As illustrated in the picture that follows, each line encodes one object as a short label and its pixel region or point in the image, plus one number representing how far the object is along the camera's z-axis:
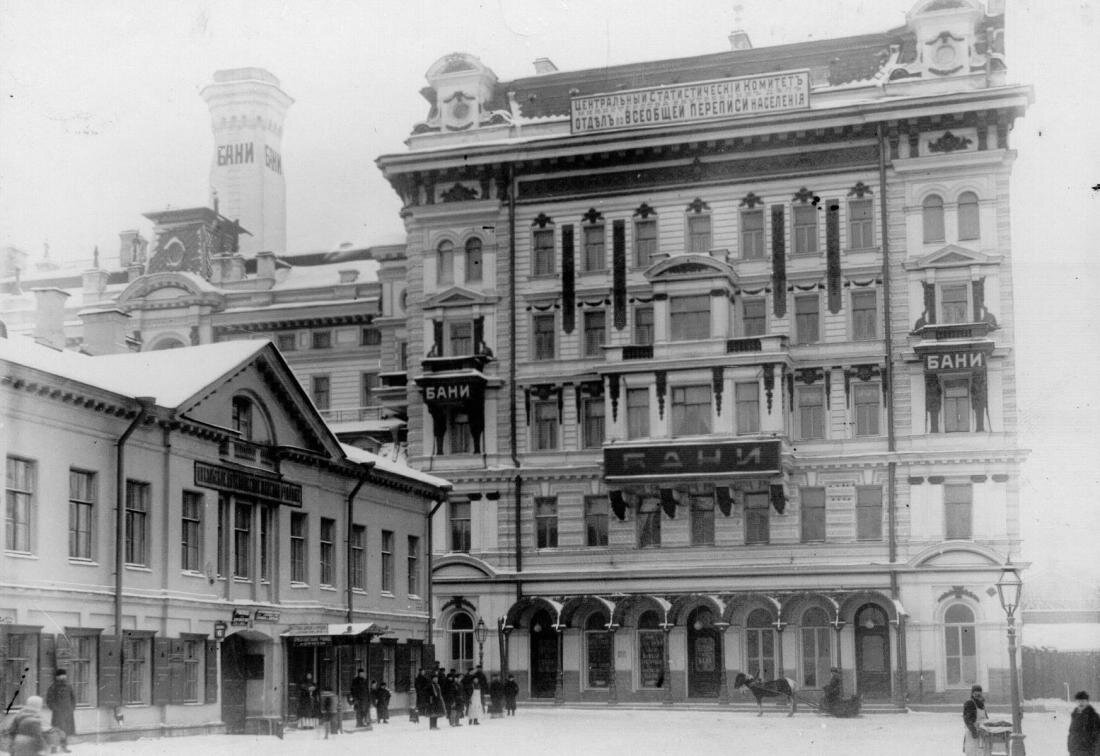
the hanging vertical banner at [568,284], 63.78
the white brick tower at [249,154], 96.12
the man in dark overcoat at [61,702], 29.52
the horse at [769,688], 50.75
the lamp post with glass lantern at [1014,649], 30.27
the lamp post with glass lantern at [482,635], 61.84
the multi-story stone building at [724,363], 58.94
